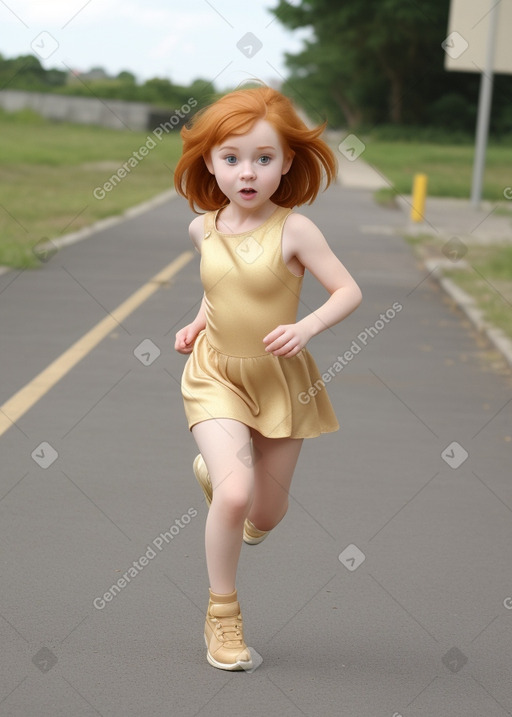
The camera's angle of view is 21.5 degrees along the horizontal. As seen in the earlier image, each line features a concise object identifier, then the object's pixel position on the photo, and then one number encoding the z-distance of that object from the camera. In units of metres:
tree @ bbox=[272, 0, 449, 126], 73.44
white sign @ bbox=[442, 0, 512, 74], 29.86
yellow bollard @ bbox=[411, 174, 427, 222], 27.52
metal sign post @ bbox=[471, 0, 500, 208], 28.77
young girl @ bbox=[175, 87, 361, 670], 4.23
